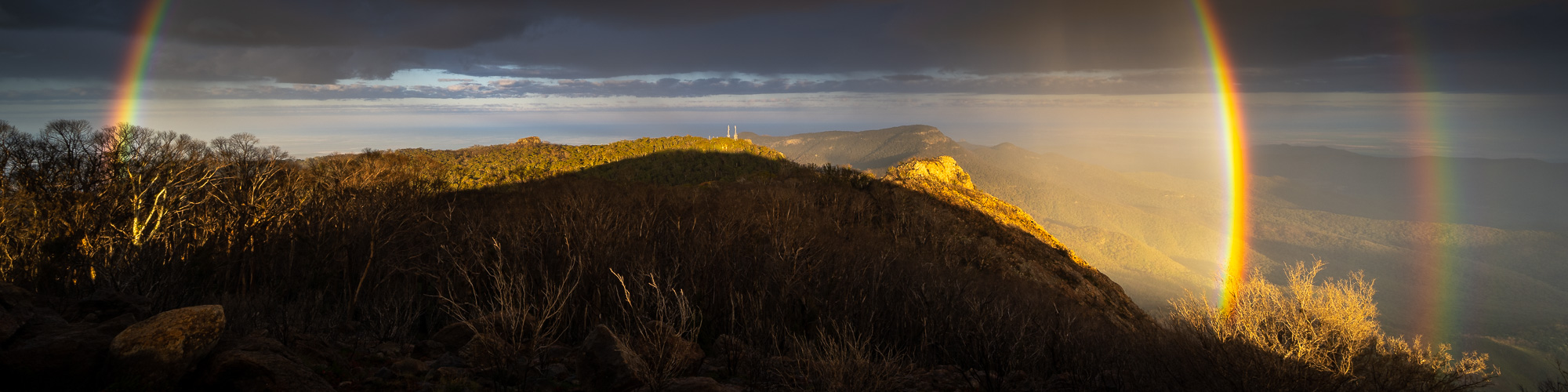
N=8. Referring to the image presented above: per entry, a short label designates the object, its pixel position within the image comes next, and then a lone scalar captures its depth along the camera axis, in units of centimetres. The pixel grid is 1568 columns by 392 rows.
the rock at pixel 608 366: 965
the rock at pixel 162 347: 720
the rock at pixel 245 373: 757
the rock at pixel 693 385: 917
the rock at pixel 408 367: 1032
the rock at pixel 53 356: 708
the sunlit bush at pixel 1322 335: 1495
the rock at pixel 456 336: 1318
